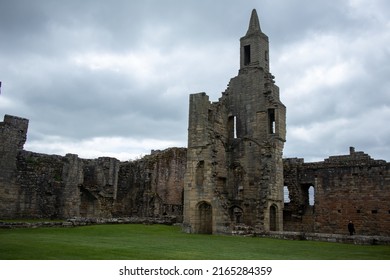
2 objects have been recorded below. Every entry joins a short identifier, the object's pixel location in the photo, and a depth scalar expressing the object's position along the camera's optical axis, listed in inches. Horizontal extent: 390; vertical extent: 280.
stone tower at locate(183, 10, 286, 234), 889.5
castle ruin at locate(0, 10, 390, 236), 908.6
